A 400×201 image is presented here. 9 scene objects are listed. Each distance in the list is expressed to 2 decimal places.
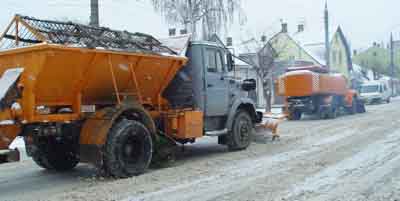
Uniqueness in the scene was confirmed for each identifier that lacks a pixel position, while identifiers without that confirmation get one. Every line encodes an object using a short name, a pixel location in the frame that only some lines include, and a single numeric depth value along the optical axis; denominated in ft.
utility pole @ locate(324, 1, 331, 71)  110.52
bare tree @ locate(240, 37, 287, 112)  97.54
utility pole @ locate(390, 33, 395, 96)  203.10
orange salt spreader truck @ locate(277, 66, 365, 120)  78.23
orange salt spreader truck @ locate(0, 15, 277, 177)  25.39
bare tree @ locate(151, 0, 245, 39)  96.53
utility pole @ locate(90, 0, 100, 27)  52.85
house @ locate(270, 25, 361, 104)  140.77
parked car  134.21
